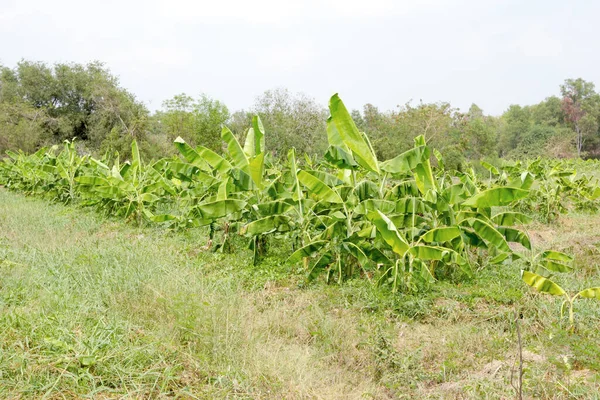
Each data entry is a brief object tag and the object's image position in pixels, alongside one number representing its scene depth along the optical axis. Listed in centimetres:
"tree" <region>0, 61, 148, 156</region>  2719
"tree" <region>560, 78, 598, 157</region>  4138
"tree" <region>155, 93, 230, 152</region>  2928
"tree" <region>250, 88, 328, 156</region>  3000
